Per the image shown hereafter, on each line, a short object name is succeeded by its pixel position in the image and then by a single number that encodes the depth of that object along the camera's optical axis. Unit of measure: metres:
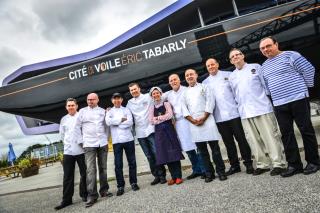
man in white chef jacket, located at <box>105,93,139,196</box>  2.73
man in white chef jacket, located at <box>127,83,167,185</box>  2.84
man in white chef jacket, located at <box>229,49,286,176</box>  2.29
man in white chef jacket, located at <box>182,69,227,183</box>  2.46
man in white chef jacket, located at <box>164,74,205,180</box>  2.78
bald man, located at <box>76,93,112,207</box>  2.69
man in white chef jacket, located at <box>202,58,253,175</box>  2.54
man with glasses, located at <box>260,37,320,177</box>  2.07
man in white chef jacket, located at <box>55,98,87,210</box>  2.75
